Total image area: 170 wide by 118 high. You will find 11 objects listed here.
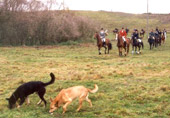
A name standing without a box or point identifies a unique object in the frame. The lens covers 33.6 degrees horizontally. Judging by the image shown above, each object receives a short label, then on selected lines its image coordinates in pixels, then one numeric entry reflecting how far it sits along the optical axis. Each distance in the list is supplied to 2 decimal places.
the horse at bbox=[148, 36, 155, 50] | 28.44
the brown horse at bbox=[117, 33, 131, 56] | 21.53
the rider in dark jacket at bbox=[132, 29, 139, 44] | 23.85
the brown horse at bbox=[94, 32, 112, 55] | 23.39
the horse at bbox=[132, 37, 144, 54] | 23.72
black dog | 7.72
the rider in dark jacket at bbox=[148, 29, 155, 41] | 28.76
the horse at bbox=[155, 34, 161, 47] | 30.73
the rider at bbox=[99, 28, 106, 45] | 23.92
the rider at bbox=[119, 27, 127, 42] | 22.11
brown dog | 6.99
